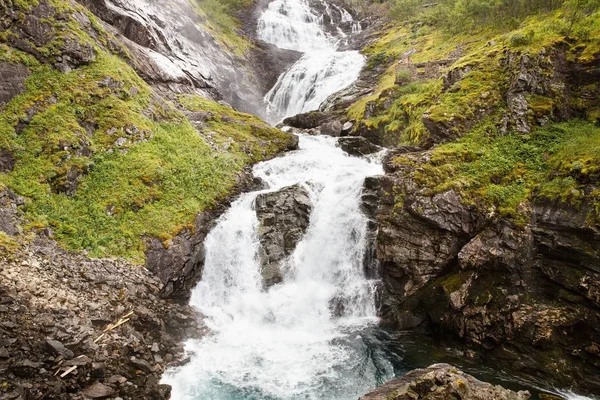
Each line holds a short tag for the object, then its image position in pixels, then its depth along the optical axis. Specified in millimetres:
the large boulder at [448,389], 9148
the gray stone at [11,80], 17188
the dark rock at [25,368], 9734
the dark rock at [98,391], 10367
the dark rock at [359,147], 26422
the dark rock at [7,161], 15594
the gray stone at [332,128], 31938
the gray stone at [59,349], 10578
